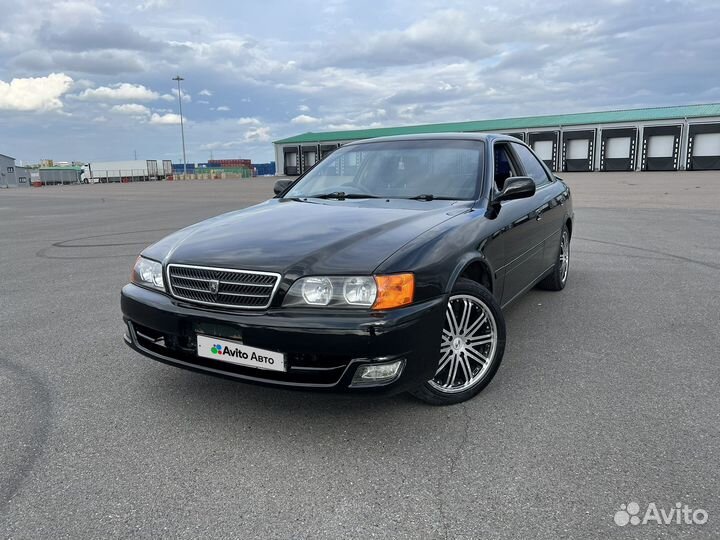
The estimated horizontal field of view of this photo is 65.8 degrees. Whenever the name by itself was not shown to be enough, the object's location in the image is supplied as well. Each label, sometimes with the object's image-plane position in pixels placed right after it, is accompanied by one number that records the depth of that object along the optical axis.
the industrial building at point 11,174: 75.93
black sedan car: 2.59
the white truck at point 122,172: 83.06
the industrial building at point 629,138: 44.59
